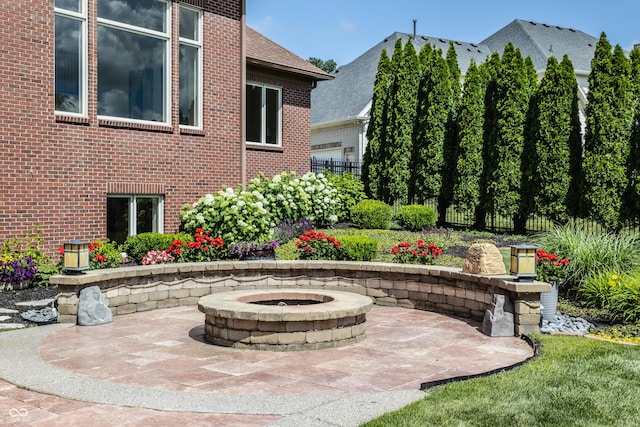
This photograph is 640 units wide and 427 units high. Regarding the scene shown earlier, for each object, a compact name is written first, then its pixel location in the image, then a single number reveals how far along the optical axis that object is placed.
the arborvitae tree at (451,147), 17.71
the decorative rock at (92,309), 7.25
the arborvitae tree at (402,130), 18.27
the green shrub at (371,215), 14.83
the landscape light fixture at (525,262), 6.78
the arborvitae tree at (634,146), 14.42
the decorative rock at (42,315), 7.31
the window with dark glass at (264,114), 15.12
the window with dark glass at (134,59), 11.19
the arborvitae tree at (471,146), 16.92
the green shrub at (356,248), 9.84
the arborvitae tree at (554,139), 15.43
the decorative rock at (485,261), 7.62
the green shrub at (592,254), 8.91
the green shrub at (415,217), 15.06
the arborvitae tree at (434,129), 17.69
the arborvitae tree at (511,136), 16.20
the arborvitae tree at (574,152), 15.49
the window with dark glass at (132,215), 11.32
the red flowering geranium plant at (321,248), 9.90
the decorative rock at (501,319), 6.82
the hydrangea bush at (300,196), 13.43
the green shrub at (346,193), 15.78
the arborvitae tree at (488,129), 16.70
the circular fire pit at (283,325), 6.16
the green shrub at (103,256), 8.96
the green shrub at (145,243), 10.47
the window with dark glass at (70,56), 10.51
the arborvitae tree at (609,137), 14.45
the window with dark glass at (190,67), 12.48
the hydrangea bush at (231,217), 11.12
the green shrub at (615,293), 7.39
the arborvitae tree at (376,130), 18.97
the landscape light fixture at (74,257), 7.28
